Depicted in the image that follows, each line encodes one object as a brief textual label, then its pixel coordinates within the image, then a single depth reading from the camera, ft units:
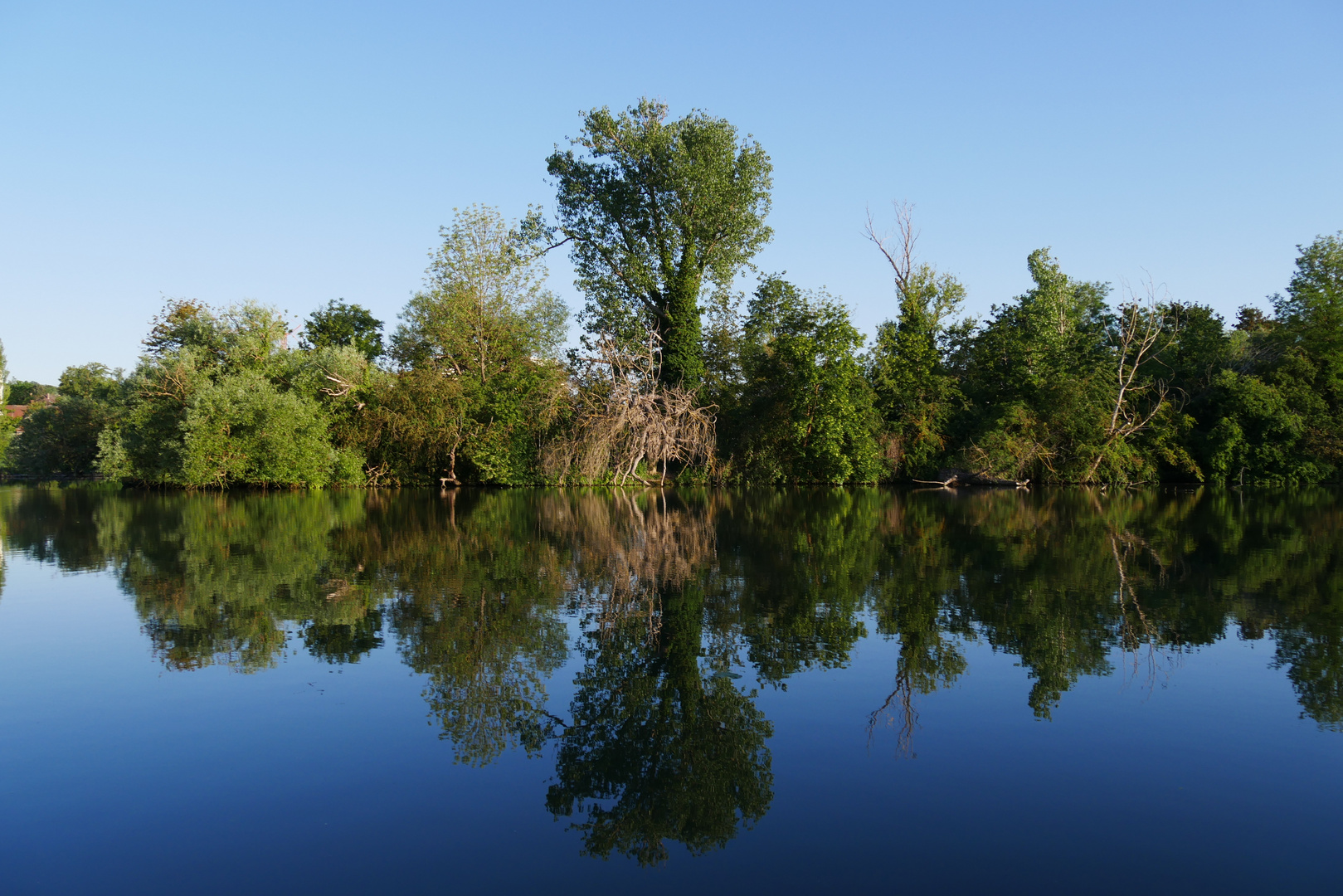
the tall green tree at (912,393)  122.93
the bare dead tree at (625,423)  105.40
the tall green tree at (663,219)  110.52
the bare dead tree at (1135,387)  115.44
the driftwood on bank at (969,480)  119.34
